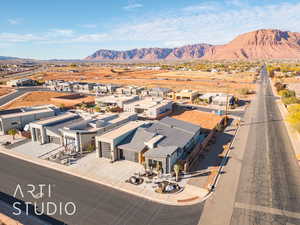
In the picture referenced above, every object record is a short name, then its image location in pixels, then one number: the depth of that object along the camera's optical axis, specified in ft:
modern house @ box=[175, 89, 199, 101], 254.90
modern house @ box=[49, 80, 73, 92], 351.25
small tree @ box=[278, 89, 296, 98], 242.37
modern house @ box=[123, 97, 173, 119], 180.96
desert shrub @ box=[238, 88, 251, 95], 279.49
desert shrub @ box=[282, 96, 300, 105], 211.88
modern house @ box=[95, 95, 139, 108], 210.26
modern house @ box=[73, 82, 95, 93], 342.03
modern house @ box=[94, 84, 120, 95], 320.17
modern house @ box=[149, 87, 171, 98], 280.92
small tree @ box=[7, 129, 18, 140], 133.18
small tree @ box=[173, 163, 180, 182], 84.58
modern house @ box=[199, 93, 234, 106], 226.05
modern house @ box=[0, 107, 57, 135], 146.41
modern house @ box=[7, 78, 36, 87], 378.12
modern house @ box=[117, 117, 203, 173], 92.07
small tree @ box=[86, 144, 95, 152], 115.47
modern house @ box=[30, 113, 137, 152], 116.67
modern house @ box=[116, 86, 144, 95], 295.28
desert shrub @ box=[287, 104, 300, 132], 125.70
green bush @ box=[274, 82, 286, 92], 297.74
